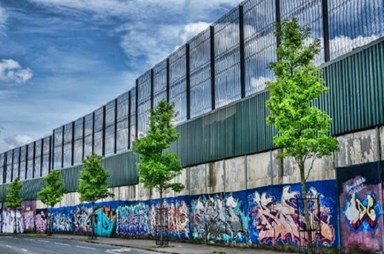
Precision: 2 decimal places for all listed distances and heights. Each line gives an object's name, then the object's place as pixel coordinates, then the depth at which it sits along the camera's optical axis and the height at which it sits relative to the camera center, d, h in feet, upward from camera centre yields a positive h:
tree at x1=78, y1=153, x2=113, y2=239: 166.81 +9.54
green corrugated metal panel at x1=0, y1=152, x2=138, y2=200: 167.84 +13.91
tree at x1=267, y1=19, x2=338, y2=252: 71.31 +13.81
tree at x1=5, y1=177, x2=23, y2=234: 255.29 +8.56
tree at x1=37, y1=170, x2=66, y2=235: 210.79 +8.76
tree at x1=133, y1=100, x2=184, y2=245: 120.98 +13.16
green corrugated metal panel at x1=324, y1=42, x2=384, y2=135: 75.51 +16.60
